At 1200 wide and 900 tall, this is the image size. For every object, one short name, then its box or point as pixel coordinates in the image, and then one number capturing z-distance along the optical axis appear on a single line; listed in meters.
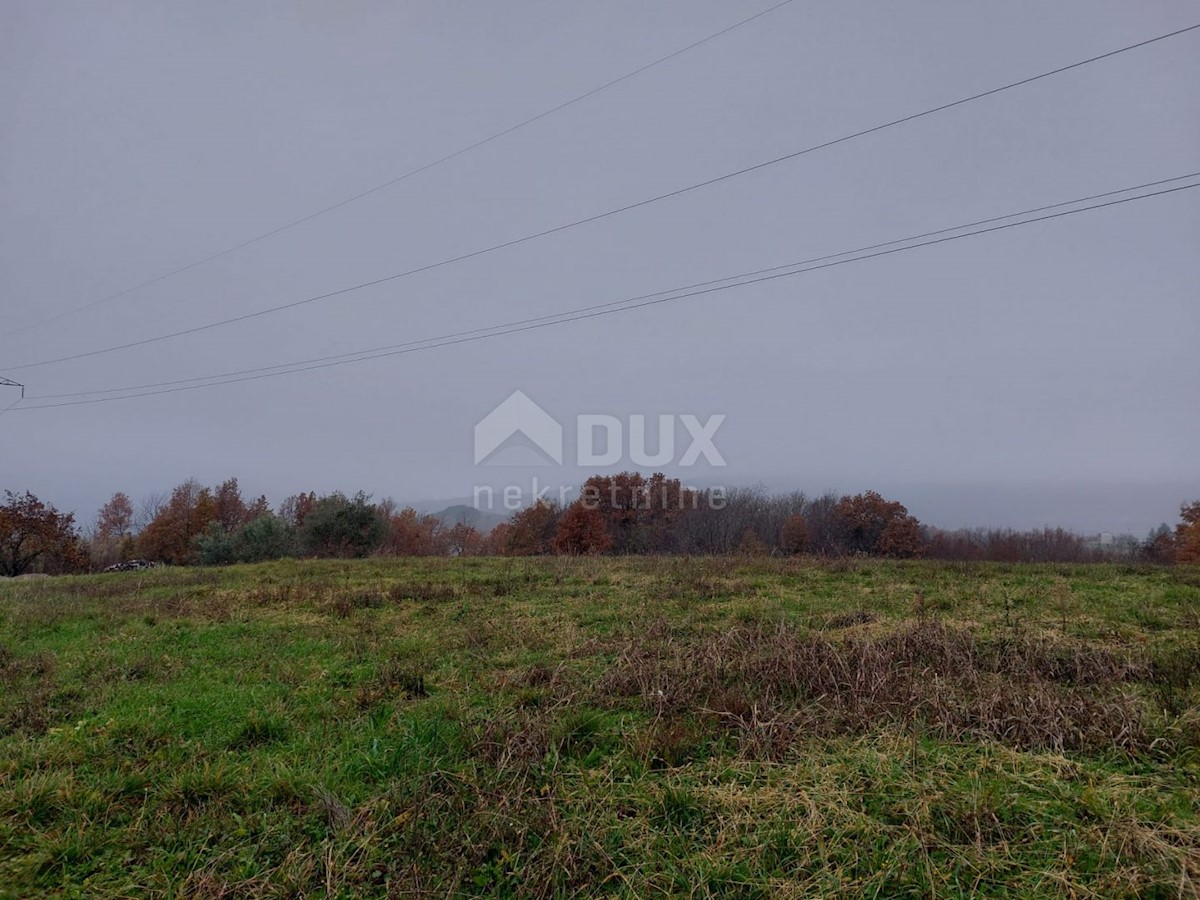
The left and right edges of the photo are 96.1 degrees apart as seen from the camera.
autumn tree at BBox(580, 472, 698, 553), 42.31
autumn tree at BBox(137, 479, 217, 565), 41.72
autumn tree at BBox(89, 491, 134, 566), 42.99
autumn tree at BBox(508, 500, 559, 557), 43.75
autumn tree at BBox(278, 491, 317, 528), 52.46
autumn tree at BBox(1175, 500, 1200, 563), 30.95
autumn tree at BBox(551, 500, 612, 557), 39.66
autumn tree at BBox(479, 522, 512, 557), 56.24
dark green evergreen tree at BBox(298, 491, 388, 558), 27.06
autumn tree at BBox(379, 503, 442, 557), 45.97
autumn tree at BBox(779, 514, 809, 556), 40.34
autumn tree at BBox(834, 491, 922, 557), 38.09
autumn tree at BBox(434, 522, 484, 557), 57.19
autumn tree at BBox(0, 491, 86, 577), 29.53
